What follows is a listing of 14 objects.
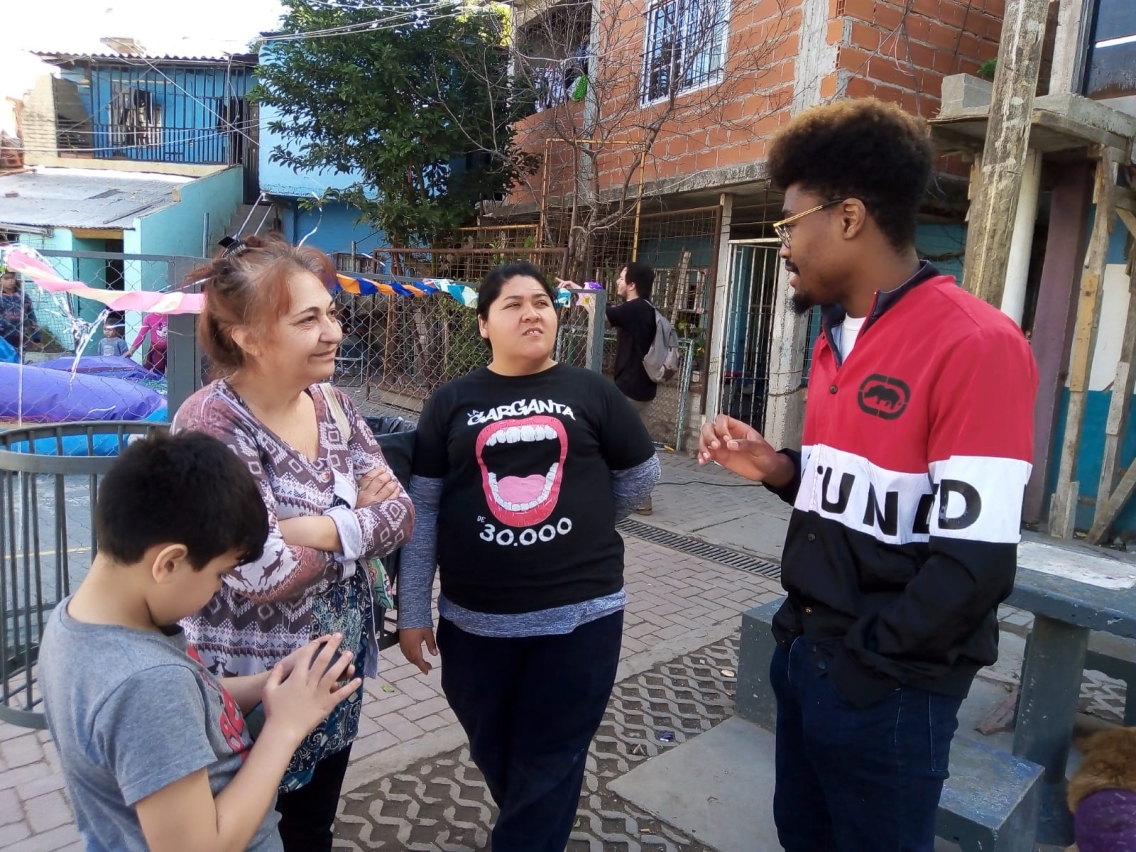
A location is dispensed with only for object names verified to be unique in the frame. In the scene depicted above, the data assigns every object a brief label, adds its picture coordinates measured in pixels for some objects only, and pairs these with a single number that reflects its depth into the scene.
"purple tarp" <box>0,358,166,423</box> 6.92
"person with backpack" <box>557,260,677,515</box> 6.50
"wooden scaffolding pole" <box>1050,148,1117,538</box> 6.22
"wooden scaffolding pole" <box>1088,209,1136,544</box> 6.24
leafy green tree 10.83
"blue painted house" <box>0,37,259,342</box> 15.19
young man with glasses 1.37
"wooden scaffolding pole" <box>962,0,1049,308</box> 3.81
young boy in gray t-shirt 1.17
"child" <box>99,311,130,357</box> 9.73
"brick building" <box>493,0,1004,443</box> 7.46
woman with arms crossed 1.75
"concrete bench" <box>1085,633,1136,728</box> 3.41
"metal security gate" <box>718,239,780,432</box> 8.89
